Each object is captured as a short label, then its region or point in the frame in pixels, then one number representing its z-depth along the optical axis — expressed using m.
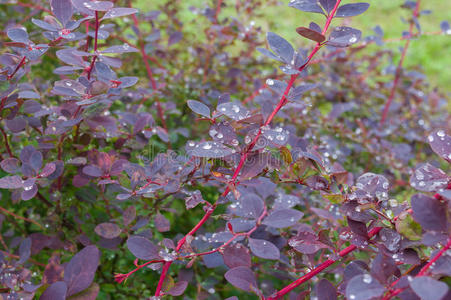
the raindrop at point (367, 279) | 0.25
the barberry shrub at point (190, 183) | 0.29
